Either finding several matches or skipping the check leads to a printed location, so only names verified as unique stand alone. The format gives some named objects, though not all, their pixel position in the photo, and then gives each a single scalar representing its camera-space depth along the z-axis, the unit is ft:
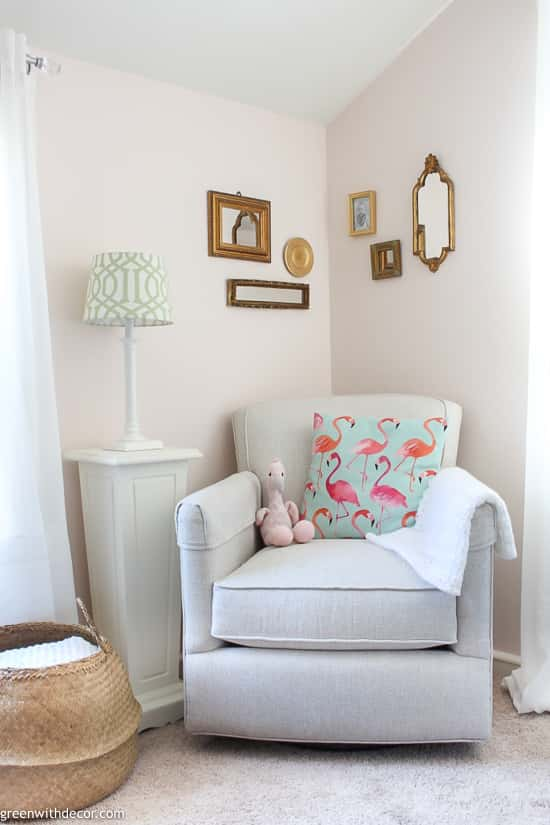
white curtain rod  7.60
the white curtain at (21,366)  7.32
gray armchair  6.72
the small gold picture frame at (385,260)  10.26
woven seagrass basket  5.98
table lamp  7.75
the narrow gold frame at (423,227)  9.55
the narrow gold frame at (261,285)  10.03
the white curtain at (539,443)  8.00
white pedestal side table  7.68
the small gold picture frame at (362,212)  10.52
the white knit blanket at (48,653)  6.59
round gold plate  10.69
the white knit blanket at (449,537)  6.54
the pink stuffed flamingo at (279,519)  8.25
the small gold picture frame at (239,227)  9.83
